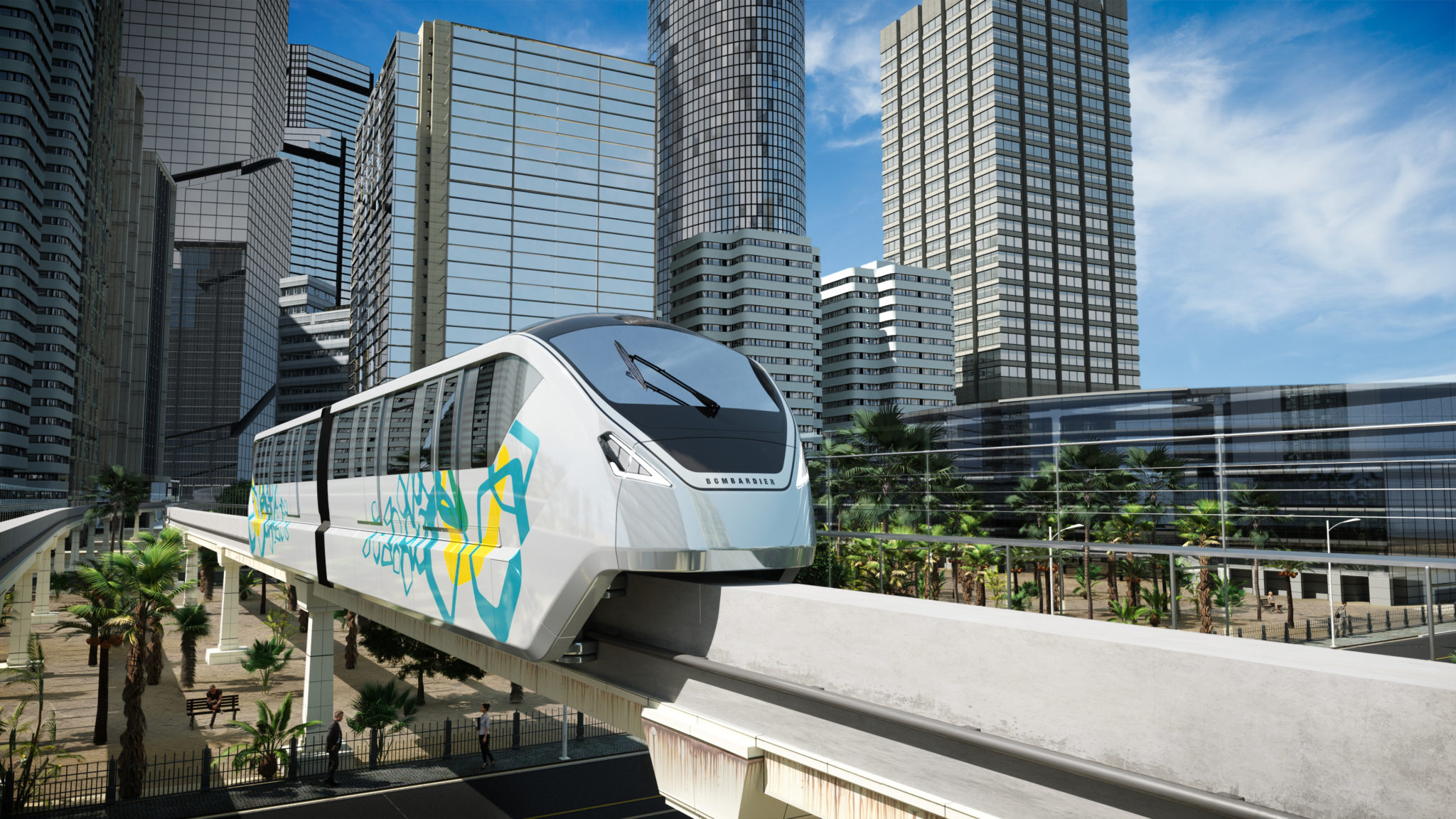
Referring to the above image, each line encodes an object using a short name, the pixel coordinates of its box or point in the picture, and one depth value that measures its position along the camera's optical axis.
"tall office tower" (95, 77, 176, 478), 144.25
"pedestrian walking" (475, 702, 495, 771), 26.53
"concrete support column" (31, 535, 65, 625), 51.84
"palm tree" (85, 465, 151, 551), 93.62
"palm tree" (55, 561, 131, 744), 26.30
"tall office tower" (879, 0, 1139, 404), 137.62
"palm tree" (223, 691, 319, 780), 24.86
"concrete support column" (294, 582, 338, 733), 24.97
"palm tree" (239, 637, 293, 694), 34.25
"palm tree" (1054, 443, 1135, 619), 35.47
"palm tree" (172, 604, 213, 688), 31.20
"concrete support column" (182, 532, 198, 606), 54.47
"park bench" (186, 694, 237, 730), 31.78
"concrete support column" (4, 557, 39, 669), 39.94
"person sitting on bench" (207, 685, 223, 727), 31.78
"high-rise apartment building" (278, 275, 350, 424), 191.38
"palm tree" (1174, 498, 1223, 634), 27.52
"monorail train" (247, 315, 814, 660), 6.78
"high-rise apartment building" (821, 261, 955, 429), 139.75
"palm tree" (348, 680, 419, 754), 27.50
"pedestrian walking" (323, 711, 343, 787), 24.28
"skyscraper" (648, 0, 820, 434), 169.38
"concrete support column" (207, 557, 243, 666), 42.56
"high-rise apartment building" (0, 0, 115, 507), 100.50
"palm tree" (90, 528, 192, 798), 25.95
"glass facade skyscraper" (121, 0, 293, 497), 186.88
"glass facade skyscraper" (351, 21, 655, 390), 96.94
